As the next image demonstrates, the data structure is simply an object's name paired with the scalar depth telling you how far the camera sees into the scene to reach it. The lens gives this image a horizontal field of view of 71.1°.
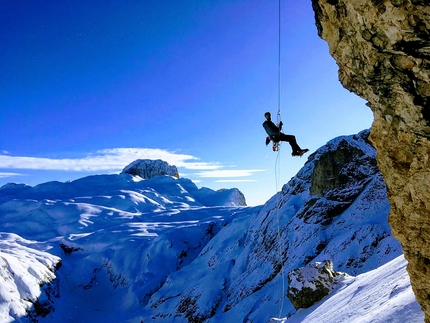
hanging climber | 11.31
